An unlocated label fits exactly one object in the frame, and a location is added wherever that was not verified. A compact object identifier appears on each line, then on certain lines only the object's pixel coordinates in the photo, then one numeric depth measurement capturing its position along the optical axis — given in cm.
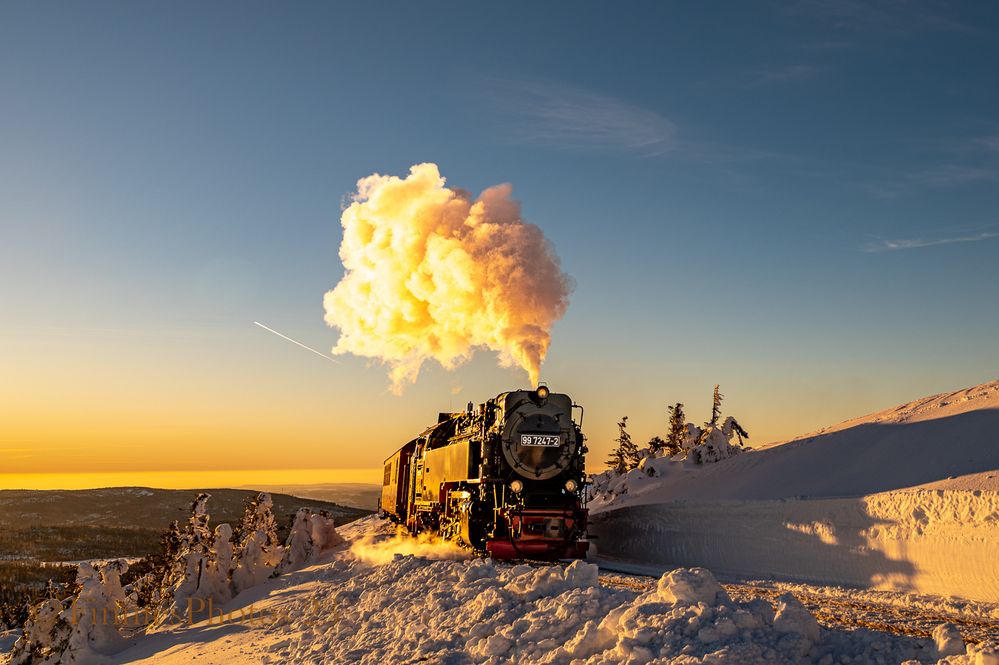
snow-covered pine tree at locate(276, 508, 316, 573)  3400
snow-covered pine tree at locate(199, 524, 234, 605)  2938
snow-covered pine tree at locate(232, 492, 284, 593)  3127
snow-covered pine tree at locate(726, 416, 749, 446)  3419
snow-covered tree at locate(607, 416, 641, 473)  4997
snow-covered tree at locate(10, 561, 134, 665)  2562
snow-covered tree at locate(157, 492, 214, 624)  2850
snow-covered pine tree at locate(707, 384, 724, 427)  3915
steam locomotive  2011
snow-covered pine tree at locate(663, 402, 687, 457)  4584
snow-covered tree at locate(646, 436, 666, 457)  4461
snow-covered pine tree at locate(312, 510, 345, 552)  3535
